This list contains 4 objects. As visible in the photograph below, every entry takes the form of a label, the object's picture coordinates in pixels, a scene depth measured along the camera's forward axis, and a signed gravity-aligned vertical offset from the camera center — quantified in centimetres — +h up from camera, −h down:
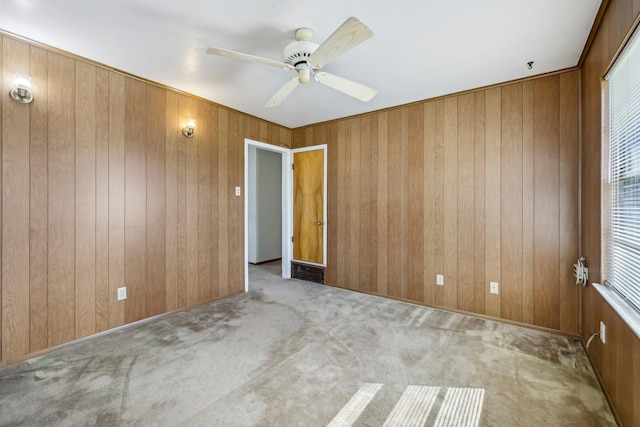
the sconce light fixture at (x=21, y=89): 208 +93
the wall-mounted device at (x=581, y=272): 229 -51
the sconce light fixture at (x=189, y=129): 318 +94
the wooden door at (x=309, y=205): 431 +9
